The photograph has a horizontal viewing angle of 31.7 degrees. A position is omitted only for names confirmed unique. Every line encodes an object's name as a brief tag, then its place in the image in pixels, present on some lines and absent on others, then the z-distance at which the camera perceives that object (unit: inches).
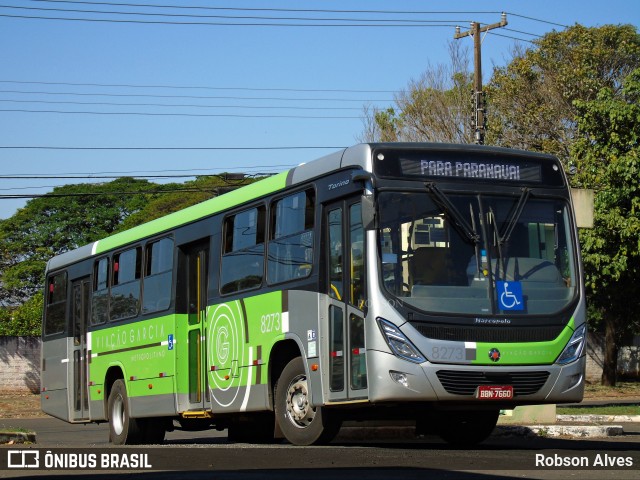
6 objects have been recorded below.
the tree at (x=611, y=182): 978.1
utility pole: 1042.7
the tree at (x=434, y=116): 1673.2
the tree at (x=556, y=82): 1563.7
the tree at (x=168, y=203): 2581.2
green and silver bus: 454.3
